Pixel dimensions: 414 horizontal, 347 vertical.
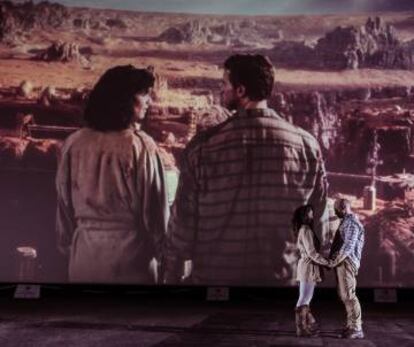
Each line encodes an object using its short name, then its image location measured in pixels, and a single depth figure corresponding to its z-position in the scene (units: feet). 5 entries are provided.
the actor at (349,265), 17.34
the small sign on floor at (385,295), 23.40
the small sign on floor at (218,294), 23.54
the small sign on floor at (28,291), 23.93
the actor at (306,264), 17.13
